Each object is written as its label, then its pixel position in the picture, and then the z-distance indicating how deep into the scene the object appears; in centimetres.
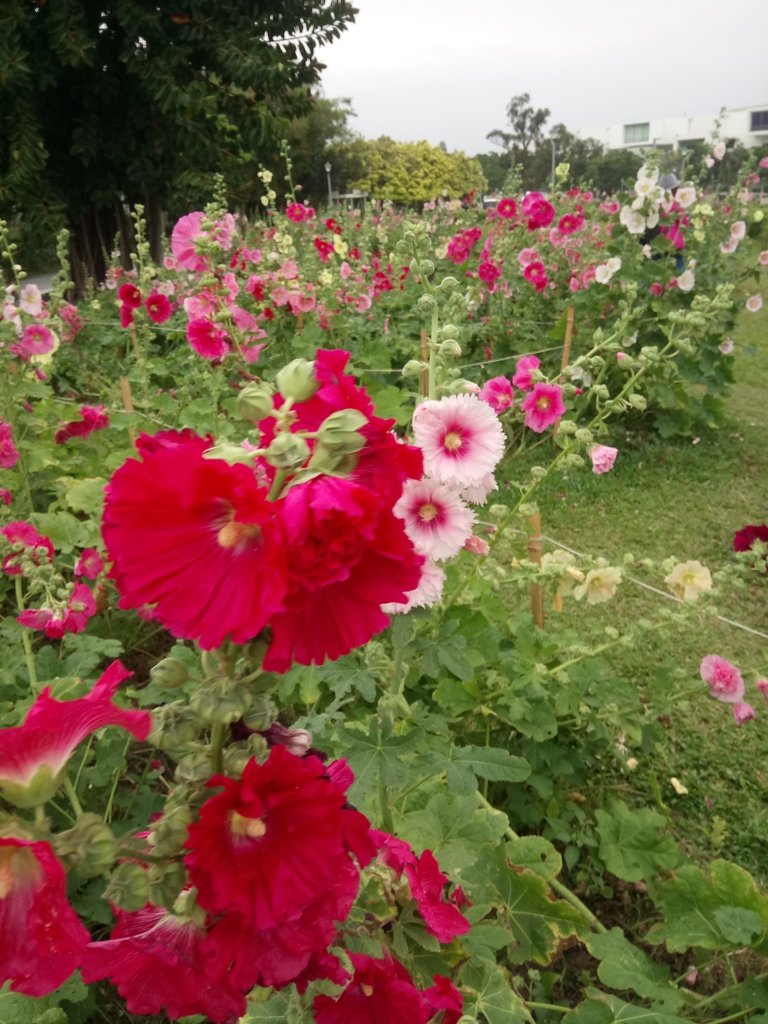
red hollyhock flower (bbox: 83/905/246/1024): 64
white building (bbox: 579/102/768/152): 7138
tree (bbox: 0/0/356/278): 830
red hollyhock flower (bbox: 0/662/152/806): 56
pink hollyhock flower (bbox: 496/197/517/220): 580
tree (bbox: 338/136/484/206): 3288
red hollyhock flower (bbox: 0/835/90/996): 50
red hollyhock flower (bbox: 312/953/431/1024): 78
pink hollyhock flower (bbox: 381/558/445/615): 104
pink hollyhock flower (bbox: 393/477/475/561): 109
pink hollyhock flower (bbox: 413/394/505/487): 111
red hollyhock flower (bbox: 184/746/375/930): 58
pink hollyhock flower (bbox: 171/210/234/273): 248
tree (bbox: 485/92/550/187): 4992
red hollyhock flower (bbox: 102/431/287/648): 54
